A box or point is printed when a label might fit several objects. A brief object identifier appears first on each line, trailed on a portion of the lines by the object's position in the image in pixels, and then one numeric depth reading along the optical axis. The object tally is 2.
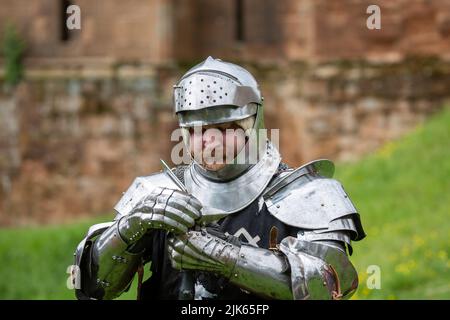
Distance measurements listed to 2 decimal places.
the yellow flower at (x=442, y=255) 19.11
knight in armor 7.96
